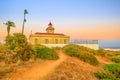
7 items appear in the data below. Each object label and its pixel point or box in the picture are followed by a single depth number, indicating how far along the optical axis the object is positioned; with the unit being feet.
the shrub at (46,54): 29.94
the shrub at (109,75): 23.25
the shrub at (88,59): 33.94
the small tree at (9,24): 59.34
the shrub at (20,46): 28.26
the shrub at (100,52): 49.80
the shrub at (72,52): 36.75
